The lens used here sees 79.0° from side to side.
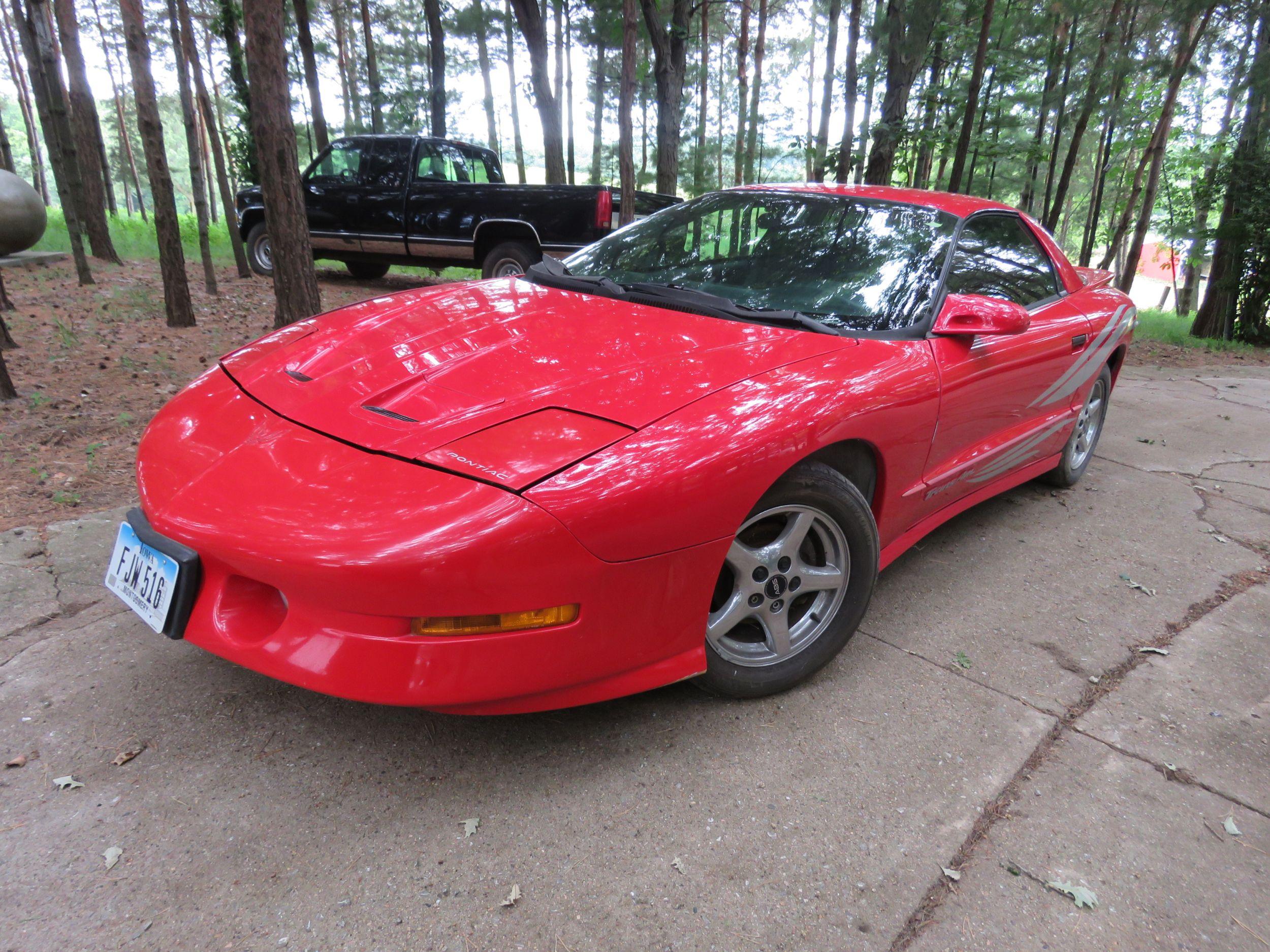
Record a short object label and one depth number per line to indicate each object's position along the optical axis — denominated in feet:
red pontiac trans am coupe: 5.19
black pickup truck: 26.21
